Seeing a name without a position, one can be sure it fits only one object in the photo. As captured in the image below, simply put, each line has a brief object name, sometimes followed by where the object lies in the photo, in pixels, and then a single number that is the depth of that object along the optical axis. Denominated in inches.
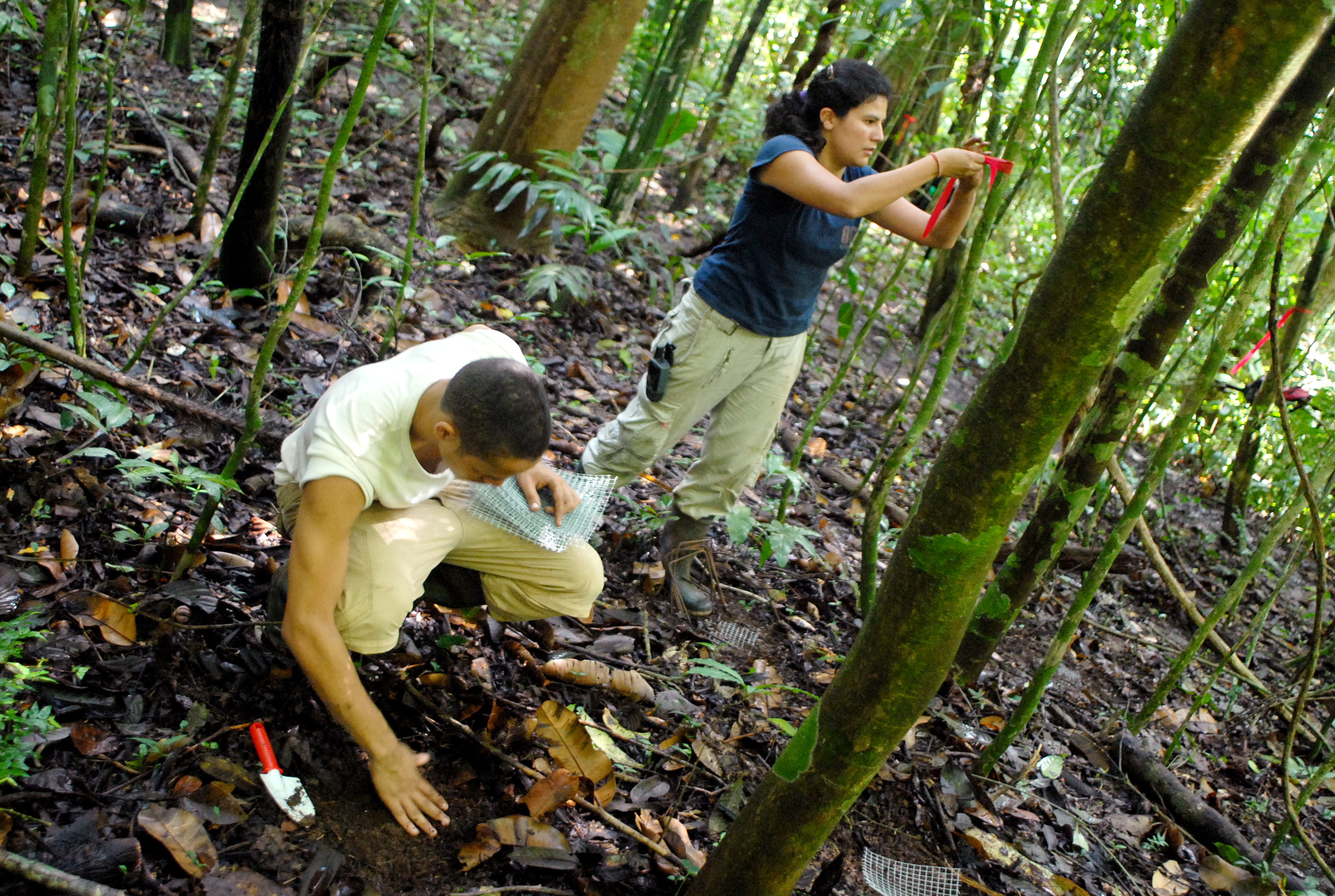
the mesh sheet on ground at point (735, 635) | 128.5
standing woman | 110.2
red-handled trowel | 80.2
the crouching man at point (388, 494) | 76.8
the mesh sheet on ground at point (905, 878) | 93.0
